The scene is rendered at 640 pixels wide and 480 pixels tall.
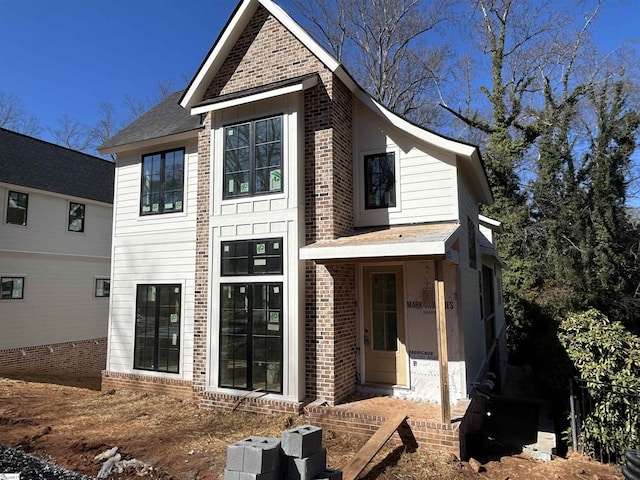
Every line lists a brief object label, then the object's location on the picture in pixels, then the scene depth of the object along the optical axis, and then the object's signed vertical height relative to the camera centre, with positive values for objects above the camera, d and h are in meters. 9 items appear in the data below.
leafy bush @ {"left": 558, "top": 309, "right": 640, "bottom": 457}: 6.75 -1.79
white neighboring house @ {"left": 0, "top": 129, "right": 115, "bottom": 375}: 13.98 +1.10
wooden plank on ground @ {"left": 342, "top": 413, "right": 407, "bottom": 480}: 4.86 -2.20
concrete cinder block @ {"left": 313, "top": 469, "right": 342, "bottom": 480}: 4.17 -2.01
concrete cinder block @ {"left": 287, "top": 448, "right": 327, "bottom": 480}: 4.07 -1.87
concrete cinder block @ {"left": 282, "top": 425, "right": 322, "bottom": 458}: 4.09 -1.63
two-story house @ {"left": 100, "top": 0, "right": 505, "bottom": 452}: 7.42 +0.85
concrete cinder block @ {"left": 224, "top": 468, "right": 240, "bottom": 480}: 3.90 -1.85
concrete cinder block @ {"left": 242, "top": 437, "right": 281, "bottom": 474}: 3.87 -1.68
